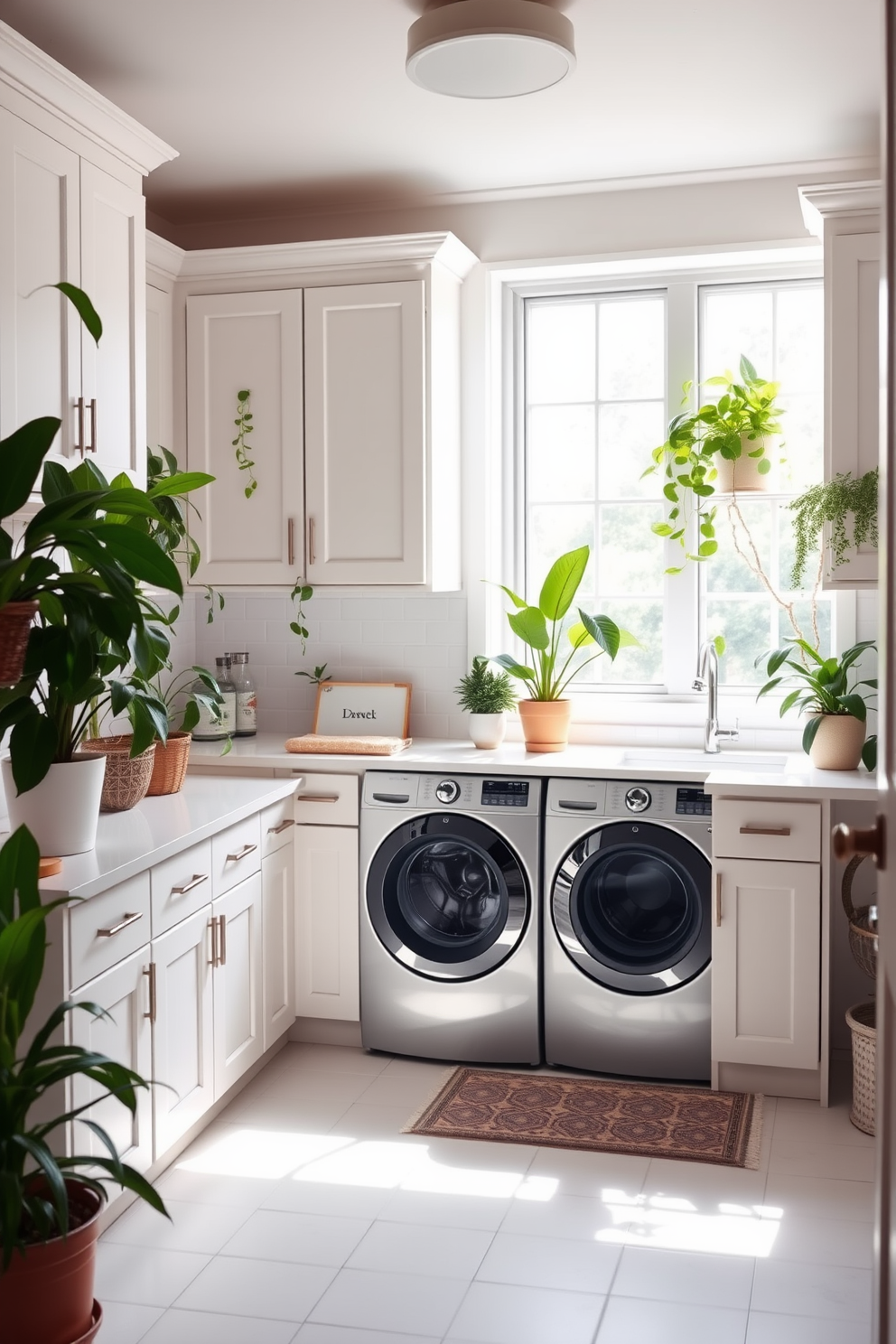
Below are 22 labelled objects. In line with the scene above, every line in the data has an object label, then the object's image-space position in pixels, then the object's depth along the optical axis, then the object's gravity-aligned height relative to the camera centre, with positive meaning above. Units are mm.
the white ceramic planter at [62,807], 2771 -360
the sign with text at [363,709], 4301 -223
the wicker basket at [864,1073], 3340 -1143
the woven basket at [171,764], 3543 -338
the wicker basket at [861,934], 3578 -822
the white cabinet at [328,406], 4020 +771
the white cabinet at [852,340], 3570 +860
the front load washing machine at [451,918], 3783 -828
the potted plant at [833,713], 3701 -203
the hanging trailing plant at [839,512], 3545 +370
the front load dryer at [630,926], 3641 -820
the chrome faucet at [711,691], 4012 -150
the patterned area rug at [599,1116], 3289 -1289
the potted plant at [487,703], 4082 -190
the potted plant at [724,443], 3965 +634
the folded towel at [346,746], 3990 -322
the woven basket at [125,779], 3271 -349
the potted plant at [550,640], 4008 +11
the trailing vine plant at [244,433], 4168 +694
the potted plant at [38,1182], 1860 -800
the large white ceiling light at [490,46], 2805 +1349
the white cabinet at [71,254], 2820 +942
